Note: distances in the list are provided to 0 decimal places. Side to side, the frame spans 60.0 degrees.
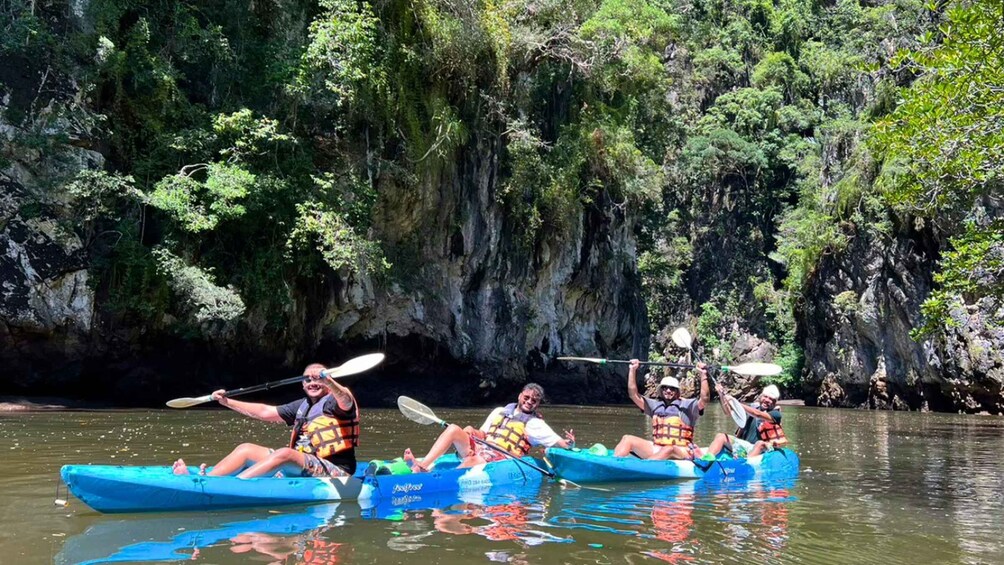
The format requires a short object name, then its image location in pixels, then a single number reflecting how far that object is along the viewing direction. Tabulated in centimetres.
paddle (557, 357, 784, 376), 1120
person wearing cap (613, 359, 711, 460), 916
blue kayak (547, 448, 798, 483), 832
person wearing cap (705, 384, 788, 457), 1032
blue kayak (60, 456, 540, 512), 574
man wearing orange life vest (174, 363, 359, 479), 652
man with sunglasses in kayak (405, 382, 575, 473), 809
